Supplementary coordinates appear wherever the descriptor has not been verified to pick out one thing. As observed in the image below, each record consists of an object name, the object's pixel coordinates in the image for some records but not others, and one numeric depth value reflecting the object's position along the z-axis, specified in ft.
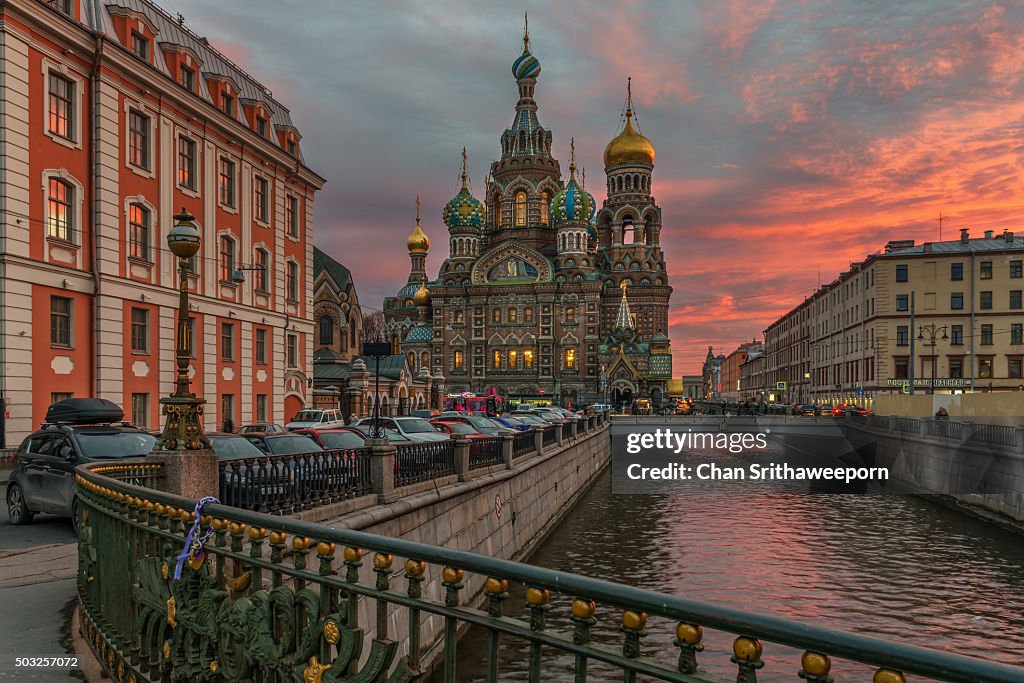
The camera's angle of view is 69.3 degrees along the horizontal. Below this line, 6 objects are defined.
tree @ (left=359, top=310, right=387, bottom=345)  424.87
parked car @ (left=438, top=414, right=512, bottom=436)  85.11
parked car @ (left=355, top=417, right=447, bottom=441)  69.36
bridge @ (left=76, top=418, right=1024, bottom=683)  7.74
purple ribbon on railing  15.44
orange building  66.08
